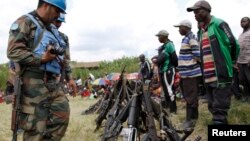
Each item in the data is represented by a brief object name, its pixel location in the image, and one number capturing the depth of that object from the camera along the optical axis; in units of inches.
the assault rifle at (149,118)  93.0
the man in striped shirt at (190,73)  143.3
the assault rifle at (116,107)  101.3
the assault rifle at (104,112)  154.0
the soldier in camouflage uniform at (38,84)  92.7
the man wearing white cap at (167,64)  184.8
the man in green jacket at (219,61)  118.9
